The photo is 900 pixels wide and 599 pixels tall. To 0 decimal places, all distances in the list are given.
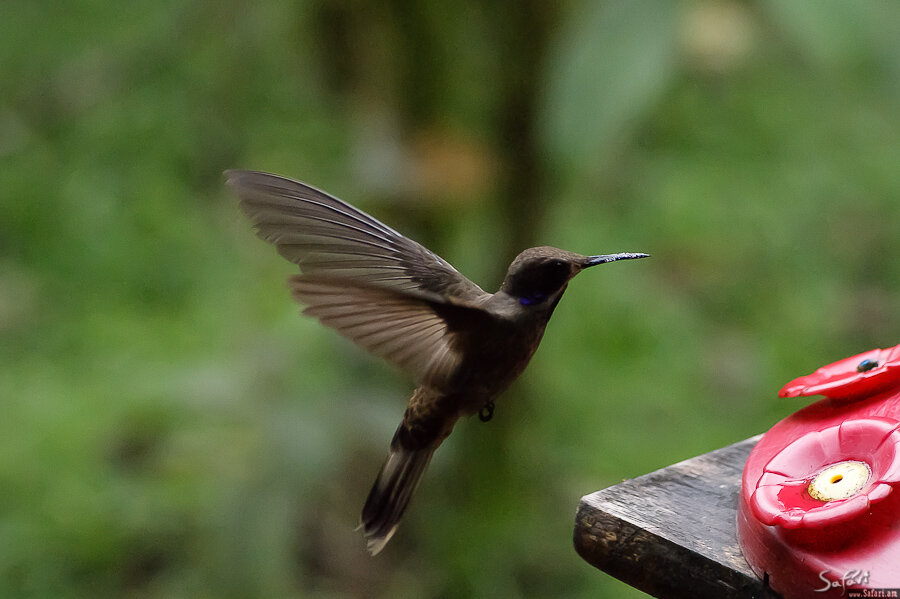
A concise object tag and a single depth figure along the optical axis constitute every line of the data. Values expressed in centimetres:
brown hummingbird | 292
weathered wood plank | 290
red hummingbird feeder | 288
